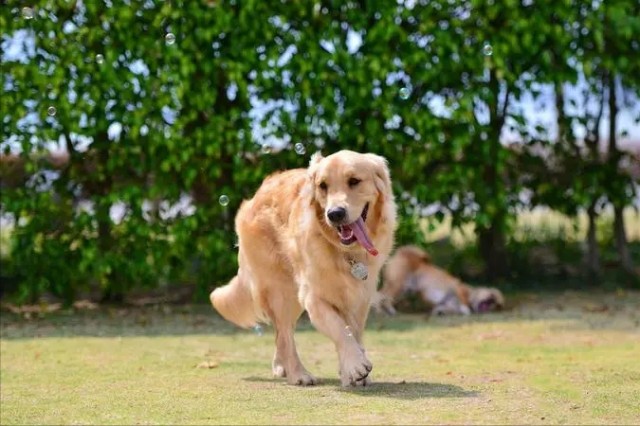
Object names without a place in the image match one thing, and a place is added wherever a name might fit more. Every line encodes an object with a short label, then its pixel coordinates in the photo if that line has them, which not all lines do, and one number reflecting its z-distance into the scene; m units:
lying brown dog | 18.21
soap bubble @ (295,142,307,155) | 17.72
